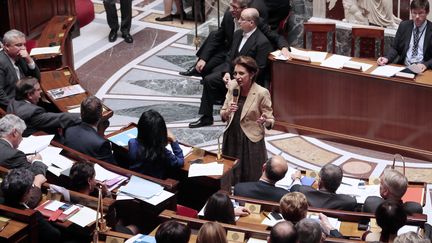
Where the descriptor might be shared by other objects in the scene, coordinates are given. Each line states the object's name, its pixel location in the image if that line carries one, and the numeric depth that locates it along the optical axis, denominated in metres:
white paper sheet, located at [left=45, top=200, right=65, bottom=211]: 11.15
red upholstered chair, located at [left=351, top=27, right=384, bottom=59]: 19.27
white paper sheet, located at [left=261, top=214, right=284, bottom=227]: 11.52
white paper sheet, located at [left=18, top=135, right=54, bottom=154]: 13.17
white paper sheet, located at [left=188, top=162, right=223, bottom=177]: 13.05
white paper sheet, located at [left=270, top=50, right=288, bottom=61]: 17.80
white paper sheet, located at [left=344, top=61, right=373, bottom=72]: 17.26
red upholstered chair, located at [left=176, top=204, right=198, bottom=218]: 12.26
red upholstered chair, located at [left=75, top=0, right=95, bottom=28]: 25.25
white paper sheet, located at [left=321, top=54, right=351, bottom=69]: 17.47
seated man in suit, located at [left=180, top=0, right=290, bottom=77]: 18.28
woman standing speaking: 14.06
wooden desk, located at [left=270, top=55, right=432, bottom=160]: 16.70
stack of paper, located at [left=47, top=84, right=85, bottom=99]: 16.14
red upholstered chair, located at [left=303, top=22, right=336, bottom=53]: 19.70
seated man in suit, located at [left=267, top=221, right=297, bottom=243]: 9.66
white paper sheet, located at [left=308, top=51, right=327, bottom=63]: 17.84
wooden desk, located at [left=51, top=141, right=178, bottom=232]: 11.62
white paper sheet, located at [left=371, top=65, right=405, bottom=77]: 16.84
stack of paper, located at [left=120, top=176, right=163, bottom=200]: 11.71
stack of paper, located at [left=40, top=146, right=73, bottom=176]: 12.62
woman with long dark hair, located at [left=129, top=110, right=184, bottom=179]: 12.41
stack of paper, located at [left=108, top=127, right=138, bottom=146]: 14.02
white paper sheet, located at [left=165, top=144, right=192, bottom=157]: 13.82
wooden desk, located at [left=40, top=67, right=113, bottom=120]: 15.77
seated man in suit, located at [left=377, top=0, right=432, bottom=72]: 17.05
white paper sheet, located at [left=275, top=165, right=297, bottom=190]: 13.20
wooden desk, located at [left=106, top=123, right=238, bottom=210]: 13.07
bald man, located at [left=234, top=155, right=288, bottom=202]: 12.08
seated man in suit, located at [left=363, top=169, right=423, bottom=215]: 11.50
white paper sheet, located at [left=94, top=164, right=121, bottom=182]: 12.34
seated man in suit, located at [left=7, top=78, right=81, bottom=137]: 14.05
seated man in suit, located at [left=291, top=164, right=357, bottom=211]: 11.95
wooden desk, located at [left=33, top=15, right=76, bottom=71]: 17.69
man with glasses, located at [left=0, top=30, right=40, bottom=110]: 15.47
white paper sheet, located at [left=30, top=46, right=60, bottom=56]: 17.69
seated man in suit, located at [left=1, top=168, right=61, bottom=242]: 10.56
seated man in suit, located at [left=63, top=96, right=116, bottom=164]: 13.02
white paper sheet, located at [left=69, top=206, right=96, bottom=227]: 10.83
